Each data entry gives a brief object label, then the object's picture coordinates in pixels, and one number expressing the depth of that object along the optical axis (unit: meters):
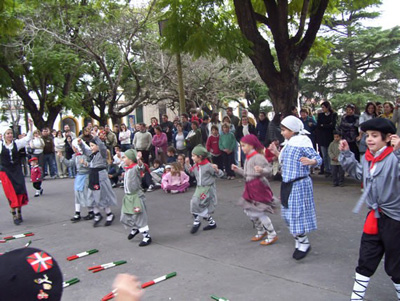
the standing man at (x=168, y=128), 13.70
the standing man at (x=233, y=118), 12.00
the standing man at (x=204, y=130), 12.05
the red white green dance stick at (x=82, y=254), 5.48
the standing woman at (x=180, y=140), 11.88
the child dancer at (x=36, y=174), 10.60
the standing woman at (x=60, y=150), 14.93
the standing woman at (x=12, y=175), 7.81
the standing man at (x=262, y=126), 11.13
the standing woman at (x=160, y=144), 12.23
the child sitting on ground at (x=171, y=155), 11.06
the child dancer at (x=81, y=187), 7.65
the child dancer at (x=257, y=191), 5.41
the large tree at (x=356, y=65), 25.34
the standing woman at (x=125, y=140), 15.17
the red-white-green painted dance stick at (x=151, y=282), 4.09
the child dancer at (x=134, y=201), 6.05
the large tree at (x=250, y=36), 9.51
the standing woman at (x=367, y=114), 8.91
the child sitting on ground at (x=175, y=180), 10.09
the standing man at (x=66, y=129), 13.10
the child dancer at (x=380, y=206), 3.30
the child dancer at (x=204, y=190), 6.40
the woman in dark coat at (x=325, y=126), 9.74
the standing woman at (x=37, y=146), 13.94
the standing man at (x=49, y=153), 14.60
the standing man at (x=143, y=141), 12.23
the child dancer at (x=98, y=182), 7.33
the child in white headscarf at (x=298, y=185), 4.78
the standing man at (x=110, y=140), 14.07
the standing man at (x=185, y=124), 12.16
